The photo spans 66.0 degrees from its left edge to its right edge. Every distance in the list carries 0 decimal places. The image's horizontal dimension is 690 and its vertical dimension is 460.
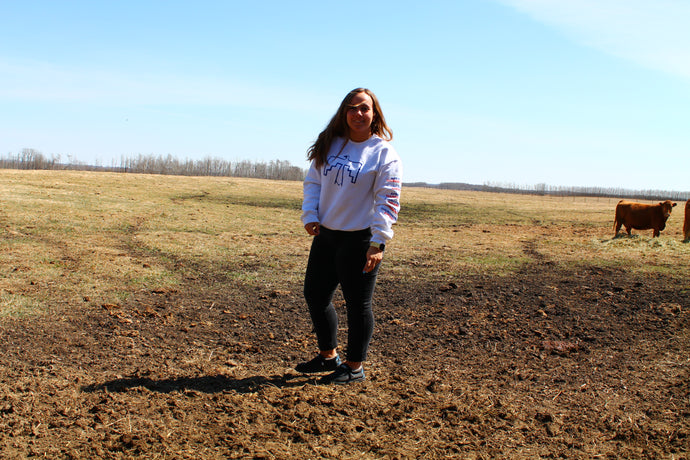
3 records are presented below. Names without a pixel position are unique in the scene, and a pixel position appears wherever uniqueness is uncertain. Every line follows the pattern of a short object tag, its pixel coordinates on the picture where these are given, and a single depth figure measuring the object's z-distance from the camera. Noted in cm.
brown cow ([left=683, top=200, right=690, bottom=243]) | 1525
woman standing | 365
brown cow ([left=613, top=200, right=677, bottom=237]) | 1631
